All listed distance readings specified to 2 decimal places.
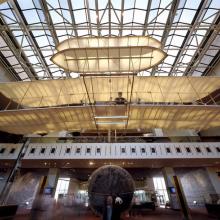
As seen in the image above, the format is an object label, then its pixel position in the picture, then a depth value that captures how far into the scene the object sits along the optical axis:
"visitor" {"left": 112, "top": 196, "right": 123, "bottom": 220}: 5.18
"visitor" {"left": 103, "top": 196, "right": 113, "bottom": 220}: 4.86
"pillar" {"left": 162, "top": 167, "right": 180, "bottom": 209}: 16.83
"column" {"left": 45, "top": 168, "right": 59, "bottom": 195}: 17.64
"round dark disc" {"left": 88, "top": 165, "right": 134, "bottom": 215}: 5.38
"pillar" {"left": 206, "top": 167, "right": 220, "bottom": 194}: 18.79
